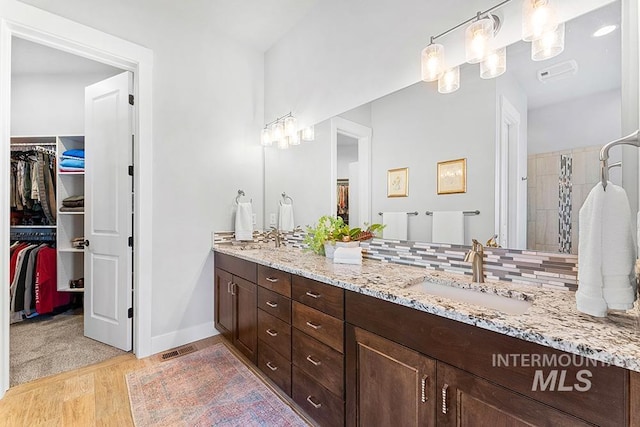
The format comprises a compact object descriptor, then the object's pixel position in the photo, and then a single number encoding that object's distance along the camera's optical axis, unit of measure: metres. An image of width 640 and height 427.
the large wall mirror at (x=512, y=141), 1.18
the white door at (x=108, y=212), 2.42
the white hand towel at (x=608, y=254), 0.82
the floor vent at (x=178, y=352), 2.38
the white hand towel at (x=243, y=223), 2.80
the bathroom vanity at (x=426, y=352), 0.74
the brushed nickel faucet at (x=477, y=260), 1.41
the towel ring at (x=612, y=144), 0.88
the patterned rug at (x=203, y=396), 1.66
